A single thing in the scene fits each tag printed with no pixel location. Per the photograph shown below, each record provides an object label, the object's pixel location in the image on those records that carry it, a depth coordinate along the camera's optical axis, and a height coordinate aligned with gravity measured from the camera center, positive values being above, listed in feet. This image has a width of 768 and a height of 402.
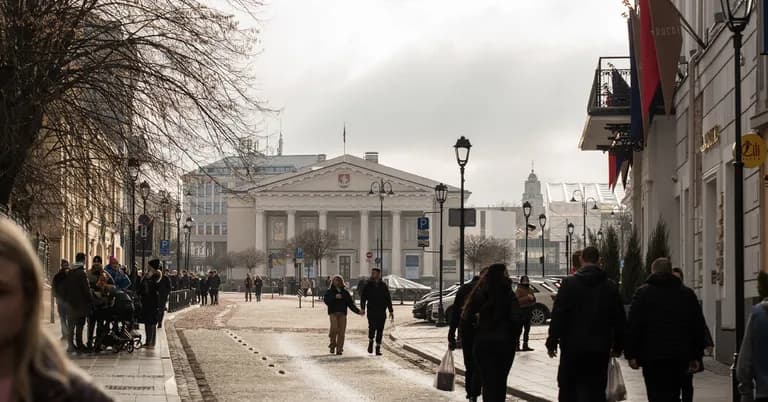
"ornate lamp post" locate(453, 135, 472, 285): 120.67 +11.04
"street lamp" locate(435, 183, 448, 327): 148.56 +5.25
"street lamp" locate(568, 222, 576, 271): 263.25 +8.95
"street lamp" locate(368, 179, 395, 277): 452.76 +29.71
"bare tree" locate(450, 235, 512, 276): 378.12 +7.16
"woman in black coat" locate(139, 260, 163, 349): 92.48 -1.64
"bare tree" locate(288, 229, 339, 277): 402.52 +9.91
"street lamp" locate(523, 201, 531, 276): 216.99 +10.87
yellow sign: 52.38 +4.89
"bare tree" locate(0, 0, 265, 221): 61.05 +8.63
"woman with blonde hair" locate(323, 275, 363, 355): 91.40 -2.00
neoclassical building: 472.44 +22.80
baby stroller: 84.28 -3.29
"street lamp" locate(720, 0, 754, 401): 45.78 +3.36
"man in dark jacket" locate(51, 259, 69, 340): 77.25 -1.05
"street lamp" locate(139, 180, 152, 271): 67.00 +4.25
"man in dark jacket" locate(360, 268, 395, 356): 90.38 -1.65
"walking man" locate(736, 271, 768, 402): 29.50 -1.72
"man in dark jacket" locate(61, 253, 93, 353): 76.84 -0.92
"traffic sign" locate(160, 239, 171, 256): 212.02 +4.50
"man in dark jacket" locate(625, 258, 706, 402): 38.78 -1.63
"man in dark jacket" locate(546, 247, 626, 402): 38.68 -1.45
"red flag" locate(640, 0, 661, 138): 94.63 +14.45
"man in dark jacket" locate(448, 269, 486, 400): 46.83 -2.12
